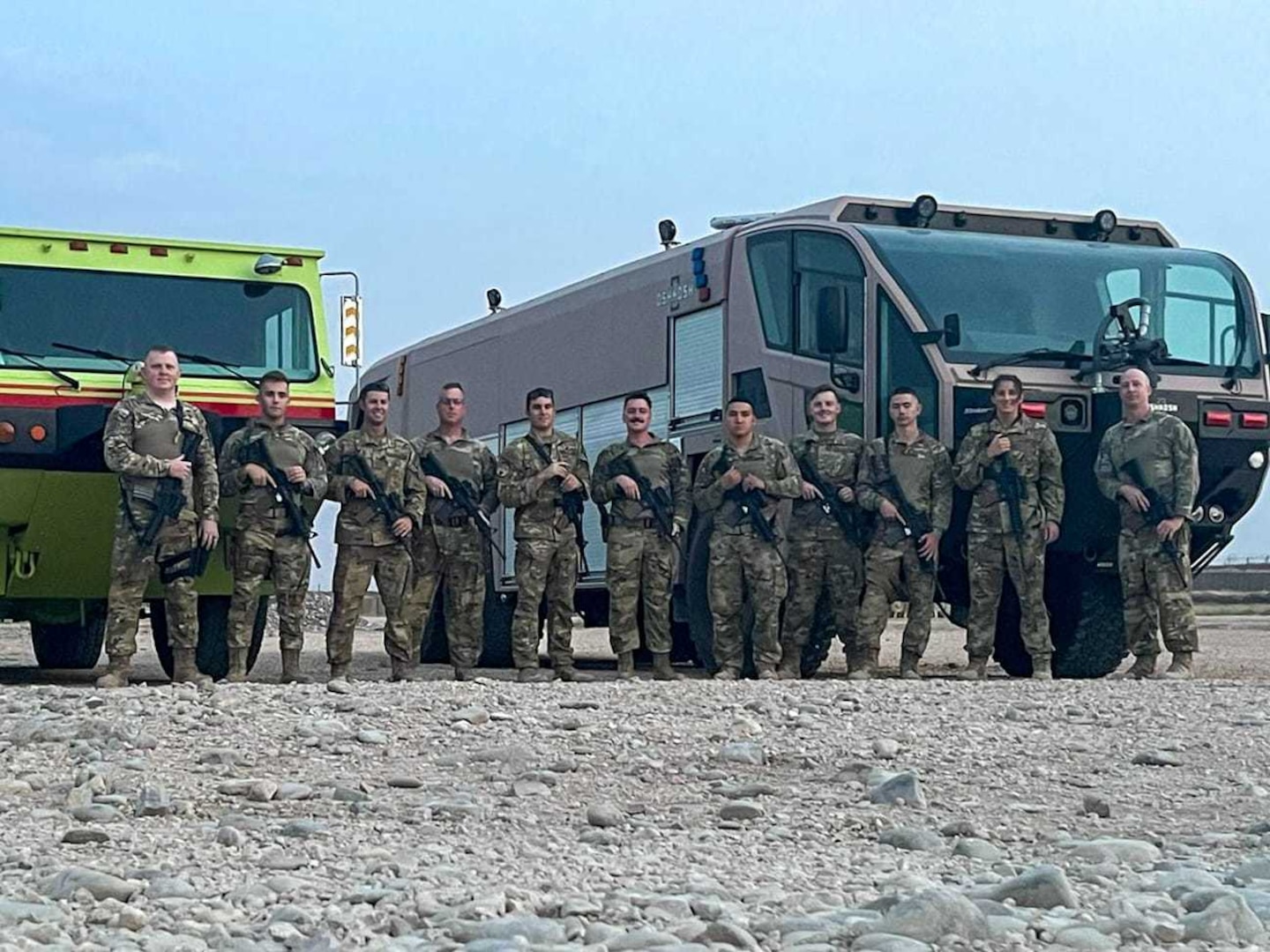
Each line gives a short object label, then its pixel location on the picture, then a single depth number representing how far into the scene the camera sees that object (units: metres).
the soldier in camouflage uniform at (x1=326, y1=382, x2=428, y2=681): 11.76
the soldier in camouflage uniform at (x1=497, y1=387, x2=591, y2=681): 12.13
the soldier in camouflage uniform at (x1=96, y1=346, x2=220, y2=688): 11.10
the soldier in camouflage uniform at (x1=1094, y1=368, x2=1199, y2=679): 11.83
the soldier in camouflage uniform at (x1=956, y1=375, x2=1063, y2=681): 11.76
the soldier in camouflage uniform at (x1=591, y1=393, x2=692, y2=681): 12.21
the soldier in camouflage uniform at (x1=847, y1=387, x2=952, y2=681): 11.89
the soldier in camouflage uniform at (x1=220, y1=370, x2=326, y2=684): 11.49
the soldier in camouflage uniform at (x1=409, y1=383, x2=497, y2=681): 12.06
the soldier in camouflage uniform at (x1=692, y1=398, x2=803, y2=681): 11.99
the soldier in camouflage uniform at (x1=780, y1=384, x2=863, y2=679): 12.03
